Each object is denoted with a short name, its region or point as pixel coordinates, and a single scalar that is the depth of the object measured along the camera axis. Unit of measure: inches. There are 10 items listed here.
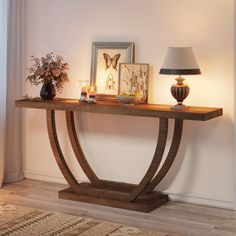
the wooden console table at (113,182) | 154.3
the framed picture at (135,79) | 170.6
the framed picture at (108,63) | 174.1
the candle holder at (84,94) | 172.1
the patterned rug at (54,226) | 141.3
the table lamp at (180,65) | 153.3
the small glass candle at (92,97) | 169.0
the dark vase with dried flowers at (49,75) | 175.3
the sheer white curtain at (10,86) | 188.2
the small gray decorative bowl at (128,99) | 161.8
